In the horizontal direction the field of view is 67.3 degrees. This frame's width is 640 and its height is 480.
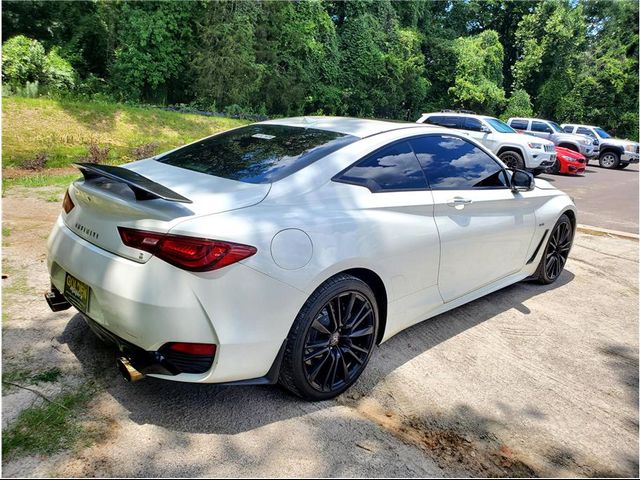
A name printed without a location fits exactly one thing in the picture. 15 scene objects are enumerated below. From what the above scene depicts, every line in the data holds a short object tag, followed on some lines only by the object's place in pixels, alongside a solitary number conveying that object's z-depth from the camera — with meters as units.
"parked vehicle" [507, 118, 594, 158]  19.30
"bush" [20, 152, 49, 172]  8.16
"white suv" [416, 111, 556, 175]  13.09
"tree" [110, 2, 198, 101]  15.97
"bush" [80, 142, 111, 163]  8.73
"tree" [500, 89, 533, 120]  33.75
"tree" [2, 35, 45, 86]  12.23
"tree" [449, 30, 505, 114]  30.59
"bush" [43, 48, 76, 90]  13.30
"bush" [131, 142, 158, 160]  9.64
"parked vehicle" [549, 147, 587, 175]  15.32
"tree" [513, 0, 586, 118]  34.06
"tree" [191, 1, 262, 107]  16.80
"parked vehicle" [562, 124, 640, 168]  20.14
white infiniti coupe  2.24
